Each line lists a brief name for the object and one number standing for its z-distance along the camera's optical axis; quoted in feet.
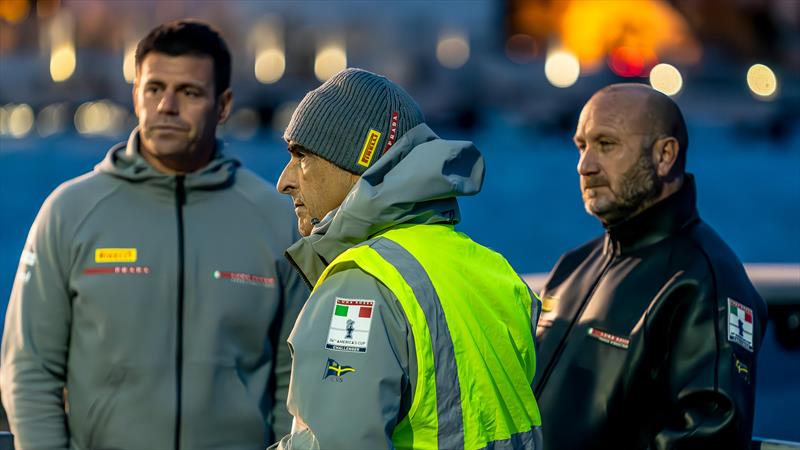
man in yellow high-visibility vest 16.66
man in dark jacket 23.37
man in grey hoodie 26.10
